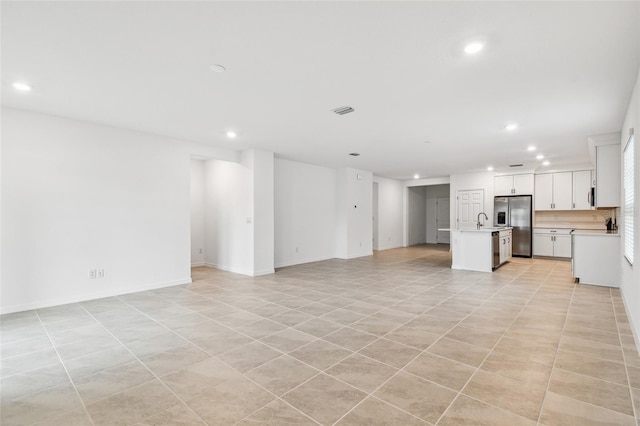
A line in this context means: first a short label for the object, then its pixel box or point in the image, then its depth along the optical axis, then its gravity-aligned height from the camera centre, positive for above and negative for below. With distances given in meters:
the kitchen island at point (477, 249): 6.80 -0.89
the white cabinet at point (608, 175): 4.95 +0.57
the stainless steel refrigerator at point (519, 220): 8.99 -0.29
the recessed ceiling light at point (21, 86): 3.20 +1.36
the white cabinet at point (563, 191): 8.67 +0.55
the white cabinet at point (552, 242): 8.59 -0.93
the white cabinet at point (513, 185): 9.09 +0.78
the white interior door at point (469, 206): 9.98 +0.14
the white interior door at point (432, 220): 13.48 -0.42
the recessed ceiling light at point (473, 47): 2.37 +1.29
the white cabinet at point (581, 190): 8.43 +0.56
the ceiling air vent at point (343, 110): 3.91 +1.31
